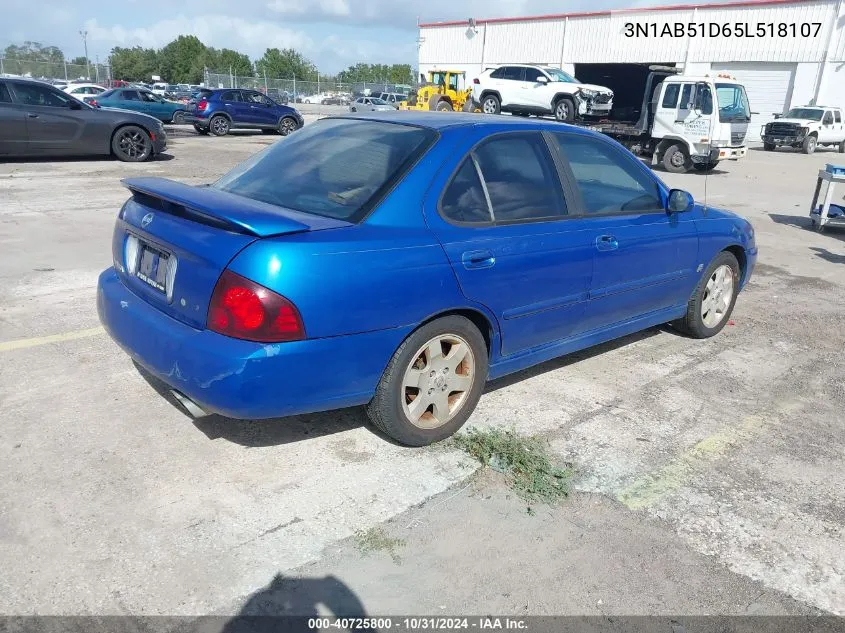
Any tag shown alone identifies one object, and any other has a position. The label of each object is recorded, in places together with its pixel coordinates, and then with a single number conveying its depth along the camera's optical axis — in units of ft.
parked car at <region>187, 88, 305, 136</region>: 75.66
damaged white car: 77.51
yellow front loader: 96.63
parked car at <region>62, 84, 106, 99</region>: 95.35
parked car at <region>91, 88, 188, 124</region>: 77.10
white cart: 33.47
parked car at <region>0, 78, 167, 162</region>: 41.93
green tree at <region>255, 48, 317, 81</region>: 350.84
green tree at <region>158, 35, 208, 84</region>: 308.73
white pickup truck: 95.66
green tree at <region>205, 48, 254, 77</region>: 313.94
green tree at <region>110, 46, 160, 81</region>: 306.35
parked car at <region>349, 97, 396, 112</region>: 134.35
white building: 106.93
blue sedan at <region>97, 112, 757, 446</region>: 9.64
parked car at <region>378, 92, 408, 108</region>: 155.88
